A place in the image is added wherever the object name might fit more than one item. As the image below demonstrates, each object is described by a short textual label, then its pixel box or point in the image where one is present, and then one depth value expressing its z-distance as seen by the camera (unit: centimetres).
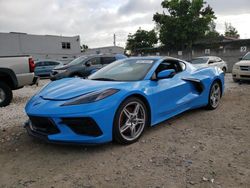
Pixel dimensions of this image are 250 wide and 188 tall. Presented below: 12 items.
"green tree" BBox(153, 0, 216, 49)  1925
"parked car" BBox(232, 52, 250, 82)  758
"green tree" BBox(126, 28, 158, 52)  3100
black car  860
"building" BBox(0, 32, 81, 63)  2368
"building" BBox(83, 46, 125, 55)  2931
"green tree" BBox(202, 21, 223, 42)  3899
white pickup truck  506
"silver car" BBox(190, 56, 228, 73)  1062
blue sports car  244
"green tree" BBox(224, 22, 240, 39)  4856
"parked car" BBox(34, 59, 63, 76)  1344
